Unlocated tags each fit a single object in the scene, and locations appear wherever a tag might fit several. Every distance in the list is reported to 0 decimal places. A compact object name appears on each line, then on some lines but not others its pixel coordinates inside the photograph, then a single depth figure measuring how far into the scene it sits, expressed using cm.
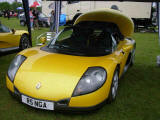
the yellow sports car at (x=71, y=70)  250
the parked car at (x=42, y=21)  1759
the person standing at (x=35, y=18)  1527
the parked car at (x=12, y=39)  569
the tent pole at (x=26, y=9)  576
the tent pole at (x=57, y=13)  715
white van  1452
